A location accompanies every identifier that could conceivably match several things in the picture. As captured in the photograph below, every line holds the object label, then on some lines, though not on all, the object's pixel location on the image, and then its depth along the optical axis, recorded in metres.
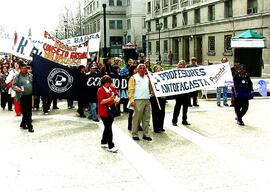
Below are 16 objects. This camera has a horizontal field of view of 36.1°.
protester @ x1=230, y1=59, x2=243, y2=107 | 12.96
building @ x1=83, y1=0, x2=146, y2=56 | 82.75
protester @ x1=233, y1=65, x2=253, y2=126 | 12.42
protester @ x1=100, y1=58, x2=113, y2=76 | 14.61
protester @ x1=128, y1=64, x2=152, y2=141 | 10.30
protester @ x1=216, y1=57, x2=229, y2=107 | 16.45
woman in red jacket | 9.24
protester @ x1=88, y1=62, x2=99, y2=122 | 13.37
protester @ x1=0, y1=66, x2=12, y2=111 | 16.70
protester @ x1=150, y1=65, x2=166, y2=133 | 11.39
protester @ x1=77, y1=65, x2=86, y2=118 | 14.10
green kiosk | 24.27
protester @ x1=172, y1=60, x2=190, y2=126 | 12.31
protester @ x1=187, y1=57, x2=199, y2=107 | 16.31
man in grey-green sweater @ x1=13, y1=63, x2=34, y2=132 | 11.61
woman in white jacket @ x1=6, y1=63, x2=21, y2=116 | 16.12
